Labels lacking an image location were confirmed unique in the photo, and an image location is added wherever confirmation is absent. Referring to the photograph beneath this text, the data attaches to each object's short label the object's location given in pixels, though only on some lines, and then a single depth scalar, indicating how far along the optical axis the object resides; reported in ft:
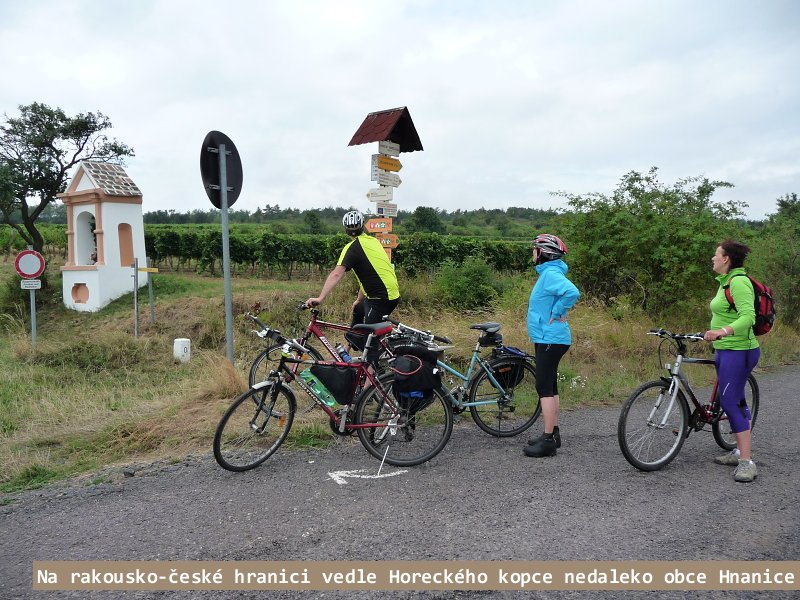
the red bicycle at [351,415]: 15.49
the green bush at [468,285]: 44.42
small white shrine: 61.57
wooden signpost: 33.27
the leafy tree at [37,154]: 72.74
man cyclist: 18.58
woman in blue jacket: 16.01
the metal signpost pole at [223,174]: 21.40
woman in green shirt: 14.47
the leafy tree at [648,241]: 34.68
